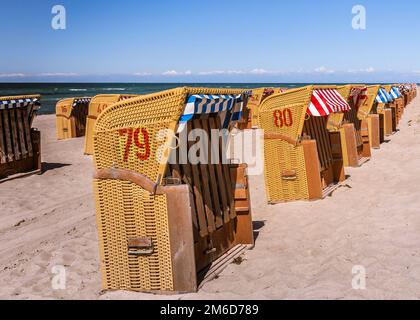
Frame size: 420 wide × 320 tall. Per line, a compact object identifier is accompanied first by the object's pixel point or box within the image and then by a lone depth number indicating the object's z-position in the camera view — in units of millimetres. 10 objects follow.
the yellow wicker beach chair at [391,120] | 16081
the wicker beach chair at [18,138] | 9555
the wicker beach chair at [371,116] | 12203
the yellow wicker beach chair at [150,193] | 3992
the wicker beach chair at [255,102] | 19578
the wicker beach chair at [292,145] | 7242
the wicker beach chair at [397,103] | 17297
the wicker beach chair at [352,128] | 9555
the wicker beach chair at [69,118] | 17719
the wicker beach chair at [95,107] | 13406
